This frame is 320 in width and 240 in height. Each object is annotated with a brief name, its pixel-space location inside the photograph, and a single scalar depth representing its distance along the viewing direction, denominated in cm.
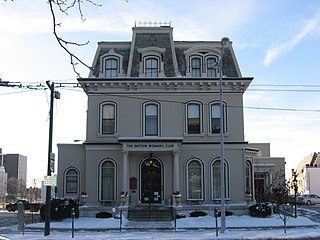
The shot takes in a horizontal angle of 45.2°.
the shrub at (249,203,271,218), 2326
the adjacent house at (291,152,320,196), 6603
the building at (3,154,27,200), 12844
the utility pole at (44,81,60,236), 1633
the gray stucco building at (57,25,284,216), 2476
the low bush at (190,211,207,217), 2375
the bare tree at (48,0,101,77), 511
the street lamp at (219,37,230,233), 1697
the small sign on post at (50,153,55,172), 1689
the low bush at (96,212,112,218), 2384
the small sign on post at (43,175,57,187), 1618
